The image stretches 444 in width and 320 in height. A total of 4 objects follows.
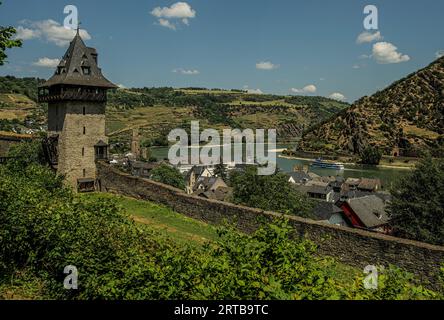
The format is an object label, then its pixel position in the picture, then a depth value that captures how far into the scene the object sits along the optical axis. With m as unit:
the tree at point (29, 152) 31.80
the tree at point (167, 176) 66.94
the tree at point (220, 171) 91.11
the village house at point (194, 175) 82.80
